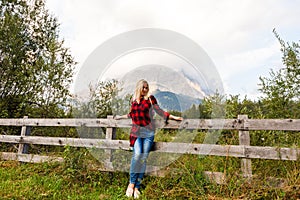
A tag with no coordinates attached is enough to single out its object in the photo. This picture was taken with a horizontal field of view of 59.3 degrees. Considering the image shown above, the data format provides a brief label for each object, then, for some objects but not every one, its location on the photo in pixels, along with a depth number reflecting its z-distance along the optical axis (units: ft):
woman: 13.73
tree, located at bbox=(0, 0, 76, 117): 28.40
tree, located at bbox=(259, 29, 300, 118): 19.66
